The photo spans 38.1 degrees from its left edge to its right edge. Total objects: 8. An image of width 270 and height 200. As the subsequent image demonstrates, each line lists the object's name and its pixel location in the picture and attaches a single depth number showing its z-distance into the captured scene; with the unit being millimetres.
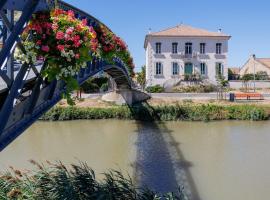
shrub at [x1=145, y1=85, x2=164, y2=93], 38250
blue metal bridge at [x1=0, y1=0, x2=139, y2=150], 4543
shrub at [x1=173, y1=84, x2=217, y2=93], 38062
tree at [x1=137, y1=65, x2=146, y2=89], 42891
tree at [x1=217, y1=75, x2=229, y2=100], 32900
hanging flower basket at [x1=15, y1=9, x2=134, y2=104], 5000
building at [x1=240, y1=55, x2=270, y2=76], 52656
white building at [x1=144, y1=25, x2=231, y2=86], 40281
